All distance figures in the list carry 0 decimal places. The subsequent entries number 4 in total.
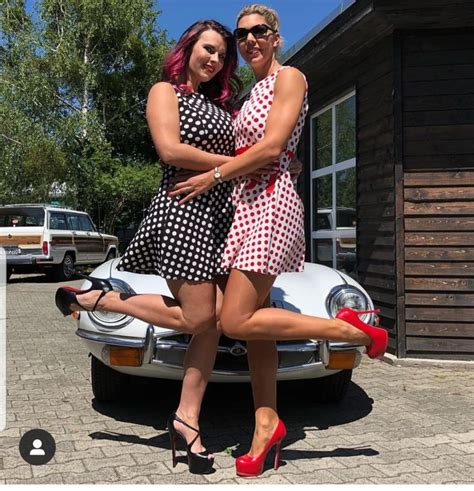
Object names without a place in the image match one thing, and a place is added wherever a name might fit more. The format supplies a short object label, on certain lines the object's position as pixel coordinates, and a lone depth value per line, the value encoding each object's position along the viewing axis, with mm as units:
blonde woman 2574
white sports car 3160
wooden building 5309
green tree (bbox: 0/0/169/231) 22516
